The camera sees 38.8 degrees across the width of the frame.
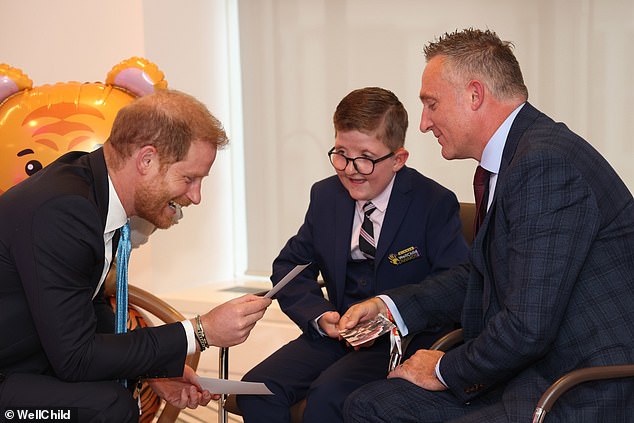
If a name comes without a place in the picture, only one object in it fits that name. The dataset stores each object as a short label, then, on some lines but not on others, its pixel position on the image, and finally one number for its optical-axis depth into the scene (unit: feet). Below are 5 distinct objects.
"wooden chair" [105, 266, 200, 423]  10.18
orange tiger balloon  12.17
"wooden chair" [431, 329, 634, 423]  7.09
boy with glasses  10.11
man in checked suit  7.30
